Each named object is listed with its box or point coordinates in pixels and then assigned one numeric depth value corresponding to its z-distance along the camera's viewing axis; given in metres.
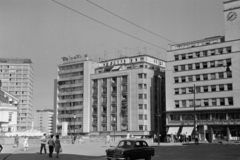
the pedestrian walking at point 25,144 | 34.38
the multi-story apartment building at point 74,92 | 104.56
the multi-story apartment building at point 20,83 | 162.25
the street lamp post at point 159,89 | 93.31
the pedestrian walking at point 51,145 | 26.00
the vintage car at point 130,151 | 22.14
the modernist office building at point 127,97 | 91.75
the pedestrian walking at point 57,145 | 25.34
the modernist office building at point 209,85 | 74.19
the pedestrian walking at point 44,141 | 30.25
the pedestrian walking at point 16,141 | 42.99
